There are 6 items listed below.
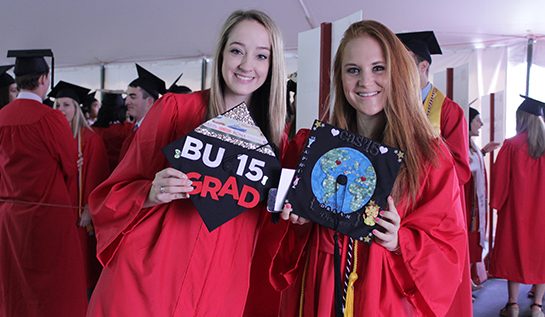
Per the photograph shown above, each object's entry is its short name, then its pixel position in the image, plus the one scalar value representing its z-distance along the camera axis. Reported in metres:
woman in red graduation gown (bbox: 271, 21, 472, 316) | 1.29
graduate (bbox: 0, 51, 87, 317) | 2.96
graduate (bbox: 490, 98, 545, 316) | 4.13
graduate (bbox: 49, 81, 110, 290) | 3.52
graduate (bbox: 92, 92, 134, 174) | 4.82
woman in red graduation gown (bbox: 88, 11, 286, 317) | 1.41
